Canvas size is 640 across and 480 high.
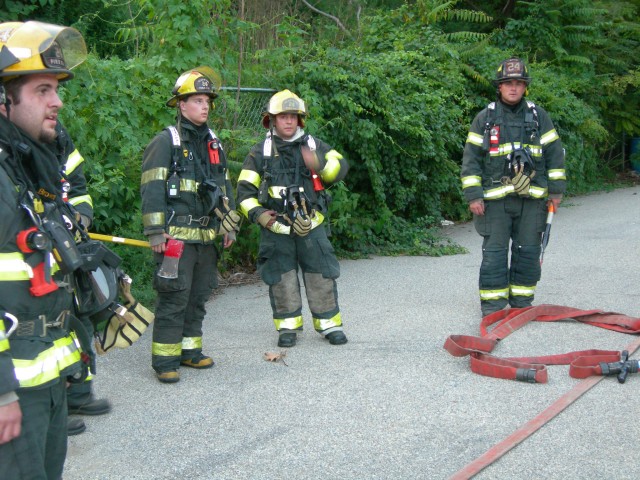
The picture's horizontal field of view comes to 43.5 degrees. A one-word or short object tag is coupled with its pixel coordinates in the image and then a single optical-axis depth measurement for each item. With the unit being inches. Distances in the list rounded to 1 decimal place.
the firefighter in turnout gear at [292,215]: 254.8
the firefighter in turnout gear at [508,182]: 285.6
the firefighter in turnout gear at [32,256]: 107.7
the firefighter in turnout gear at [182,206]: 222.7
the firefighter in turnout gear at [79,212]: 194.1
